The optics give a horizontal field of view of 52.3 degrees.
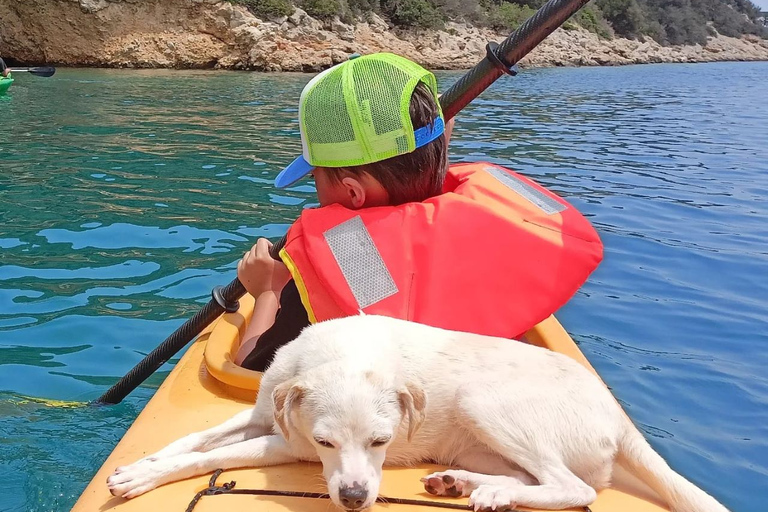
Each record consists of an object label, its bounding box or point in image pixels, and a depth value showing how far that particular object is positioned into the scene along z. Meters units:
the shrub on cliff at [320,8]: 30.98
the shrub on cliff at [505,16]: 43.59
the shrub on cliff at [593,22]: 55.19
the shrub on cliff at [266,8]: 29.06
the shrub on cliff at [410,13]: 35.53
